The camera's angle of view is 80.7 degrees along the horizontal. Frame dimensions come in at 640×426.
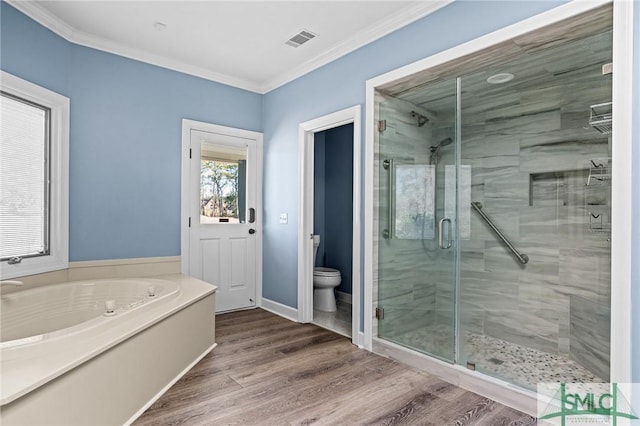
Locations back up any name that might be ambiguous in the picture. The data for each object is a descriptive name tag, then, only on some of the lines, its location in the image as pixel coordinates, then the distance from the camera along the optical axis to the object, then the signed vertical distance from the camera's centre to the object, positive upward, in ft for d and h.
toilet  13.85 -2.83
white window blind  8.90 +0.82
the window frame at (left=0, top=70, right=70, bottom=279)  9.76 +0.72
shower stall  8.59 -0.03
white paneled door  12.95 -0.08
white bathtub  4.89 -2.32
